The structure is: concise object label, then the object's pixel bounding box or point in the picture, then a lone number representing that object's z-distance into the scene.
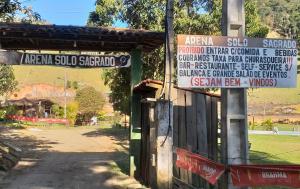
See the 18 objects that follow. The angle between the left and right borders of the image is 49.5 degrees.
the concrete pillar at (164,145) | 7.02
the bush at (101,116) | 44.61
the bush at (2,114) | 37.27
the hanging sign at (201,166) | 5.12
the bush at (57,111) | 45.00
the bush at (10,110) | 39.27
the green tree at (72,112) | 40.48
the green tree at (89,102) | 42.91
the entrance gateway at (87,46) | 8.21
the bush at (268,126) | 35.85
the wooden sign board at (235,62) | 5.24
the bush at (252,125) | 37.25
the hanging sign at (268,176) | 4.40
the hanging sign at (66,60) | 8.08
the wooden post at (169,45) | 6.70
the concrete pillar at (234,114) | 5.35
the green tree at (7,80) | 28.91
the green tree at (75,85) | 66.24
